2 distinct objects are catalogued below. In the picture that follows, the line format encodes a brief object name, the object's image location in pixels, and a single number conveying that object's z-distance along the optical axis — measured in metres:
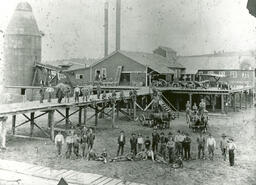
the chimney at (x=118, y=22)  53.85
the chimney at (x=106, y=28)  58.38
